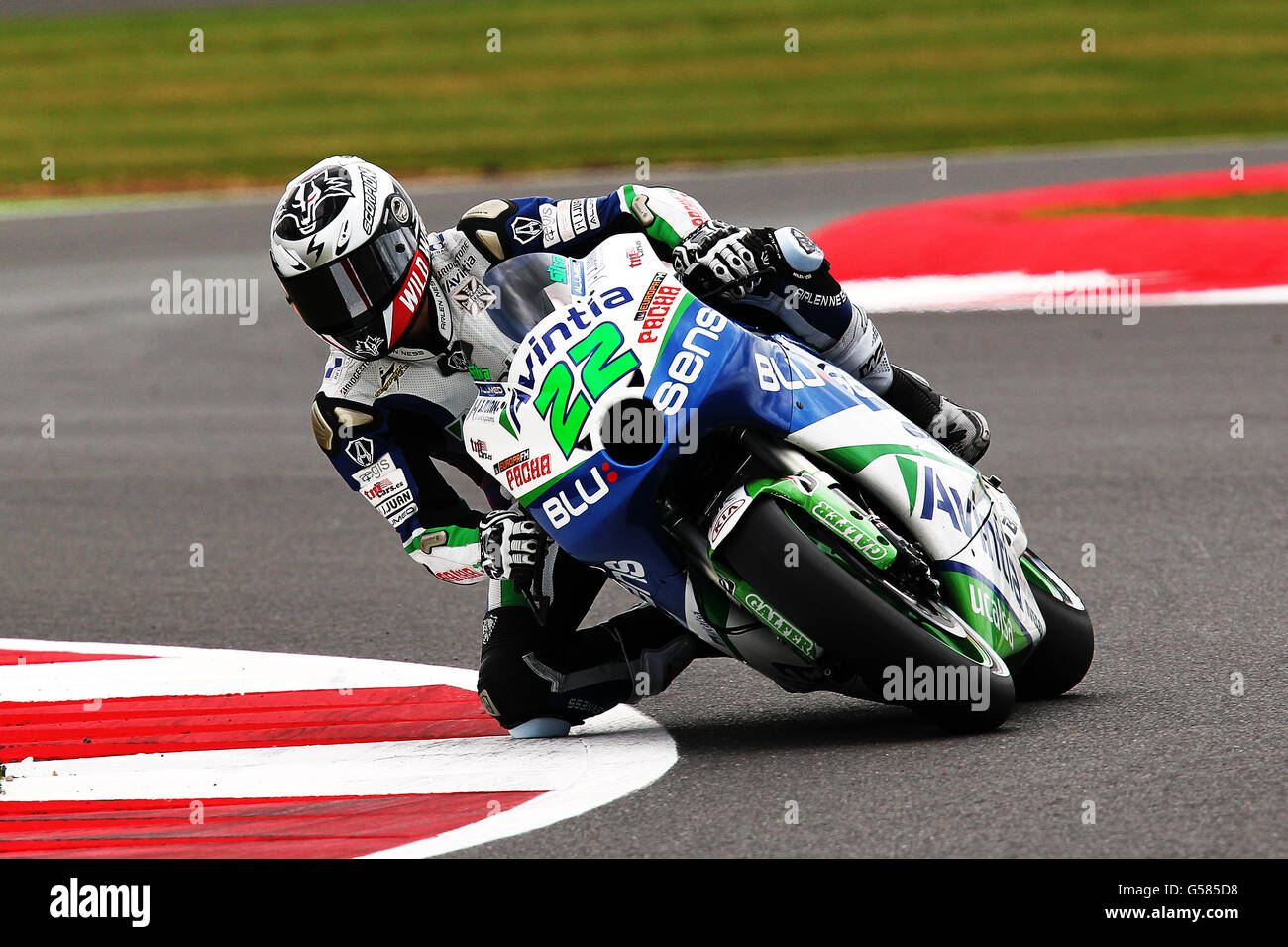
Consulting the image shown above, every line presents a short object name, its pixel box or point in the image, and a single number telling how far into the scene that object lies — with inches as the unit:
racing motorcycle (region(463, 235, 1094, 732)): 321.1
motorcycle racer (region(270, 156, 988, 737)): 363.9
